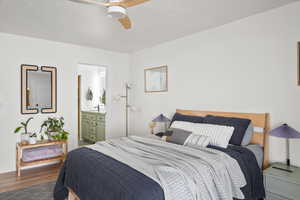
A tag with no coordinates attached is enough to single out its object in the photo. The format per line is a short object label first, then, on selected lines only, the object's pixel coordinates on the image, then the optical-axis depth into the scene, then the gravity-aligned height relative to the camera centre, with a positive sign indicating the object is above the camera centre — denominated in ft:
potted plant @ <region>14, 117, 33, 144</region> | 11.08 -2.02
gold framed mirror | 11.63 +0.60
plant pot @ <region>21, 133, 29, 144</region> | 11.16 -2.33
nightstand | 6.32 -2.94
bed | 4.95 -2.20
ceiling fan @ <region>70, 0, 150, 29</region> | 6.11 +3.05
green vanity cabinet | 16.02 -2.53
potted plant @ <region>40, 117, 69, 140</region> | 11.90 -1.99
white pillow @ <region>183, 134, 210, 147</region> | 7.91 -1.77
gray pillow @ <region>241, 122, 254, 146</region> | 8.21 -1.61
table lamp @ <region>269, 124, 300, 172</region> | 6.97 -1.26
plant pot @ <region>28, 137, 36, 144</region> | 11.05 -2.43
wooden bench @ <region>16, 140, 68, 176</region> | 10.64 -3.24
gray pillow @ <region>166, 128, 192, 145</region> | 8.30 -1.68
